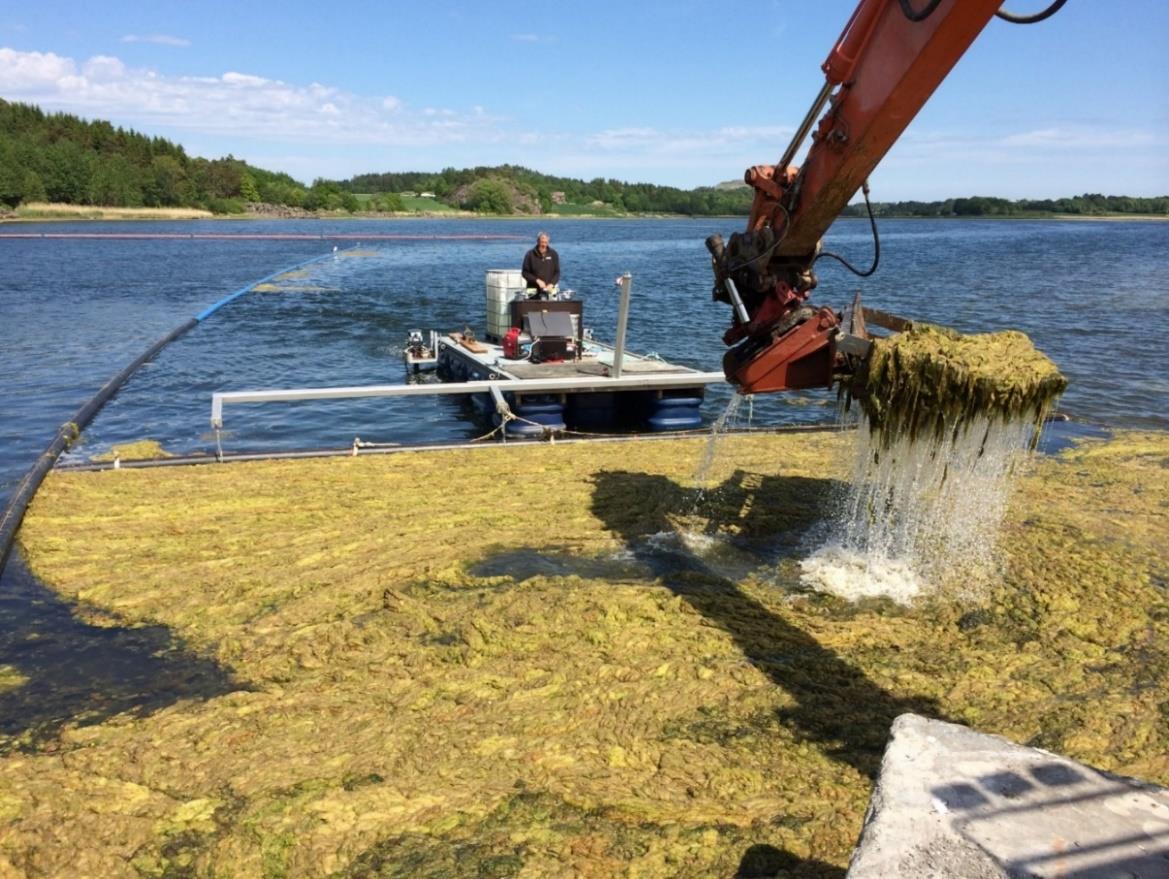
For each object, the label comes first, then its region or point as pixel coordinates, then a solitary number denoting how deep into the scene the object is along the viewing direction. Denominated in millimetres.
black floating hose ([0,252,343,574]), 7514
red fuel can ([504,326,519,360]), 14812
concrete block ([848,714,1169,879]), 2811
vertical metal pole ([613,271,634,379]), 12031
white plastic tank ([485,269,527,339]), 17000
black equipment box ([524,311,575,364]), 14422
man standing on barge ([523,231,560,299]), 15320
